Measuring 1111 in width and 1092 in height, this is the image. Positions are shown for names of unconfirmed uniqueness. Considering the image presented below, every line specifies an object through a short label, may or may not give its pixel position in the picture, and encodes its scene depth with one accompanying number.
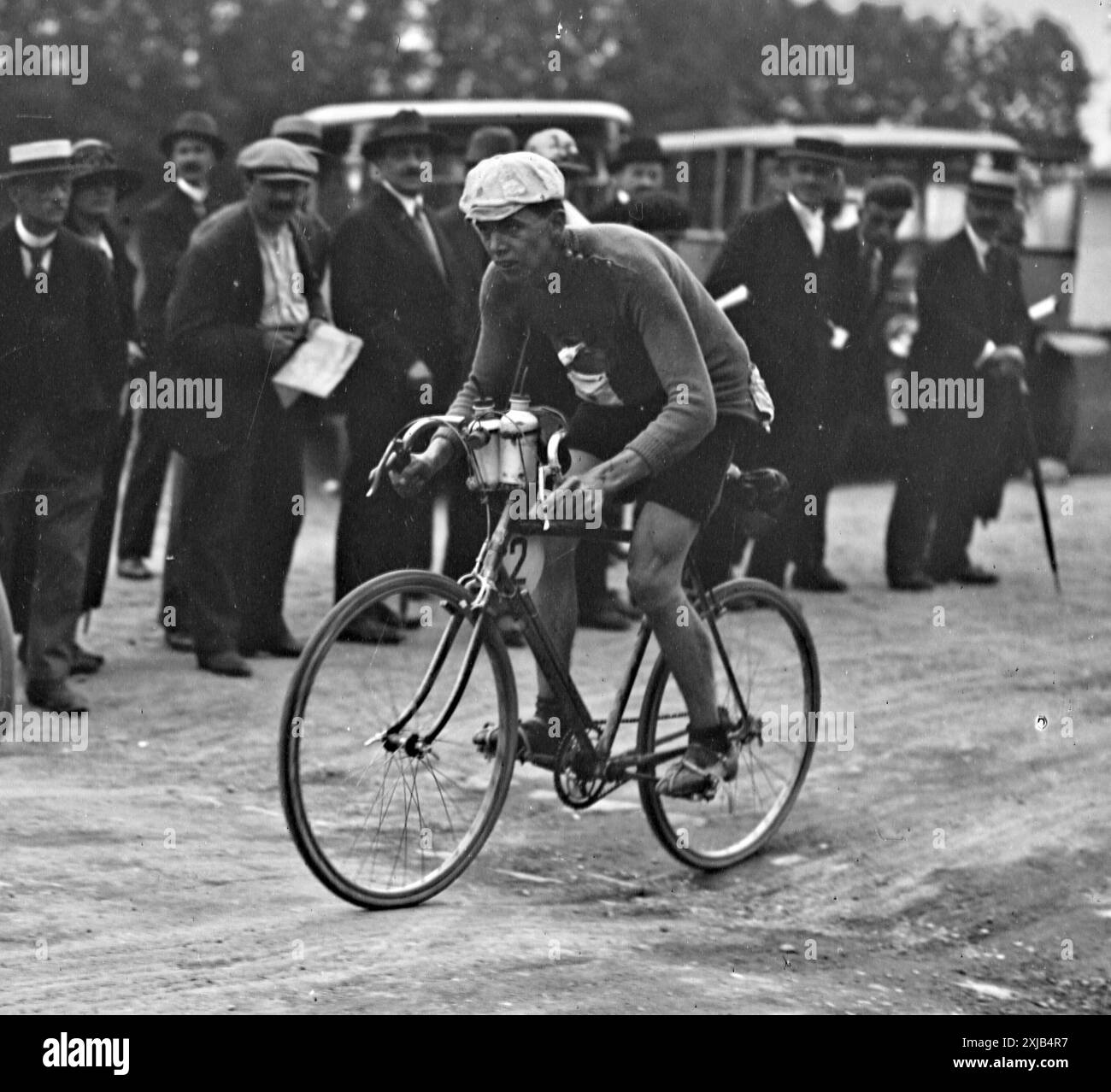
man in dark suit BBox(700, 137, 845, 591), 10.47
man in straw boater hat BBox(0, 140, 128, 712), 8.01
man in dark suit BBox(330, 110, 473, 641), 9.60
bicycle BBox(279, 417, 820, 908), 5.39
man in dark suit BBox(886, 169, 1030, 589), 11.88
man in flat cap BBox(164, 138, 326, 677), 8.93
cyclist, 5.64
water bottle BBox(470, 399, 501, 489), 5.72
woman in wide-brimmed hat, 9.32
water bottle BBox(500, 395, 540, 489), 5.69
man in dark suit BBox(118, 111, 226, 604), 10.20
